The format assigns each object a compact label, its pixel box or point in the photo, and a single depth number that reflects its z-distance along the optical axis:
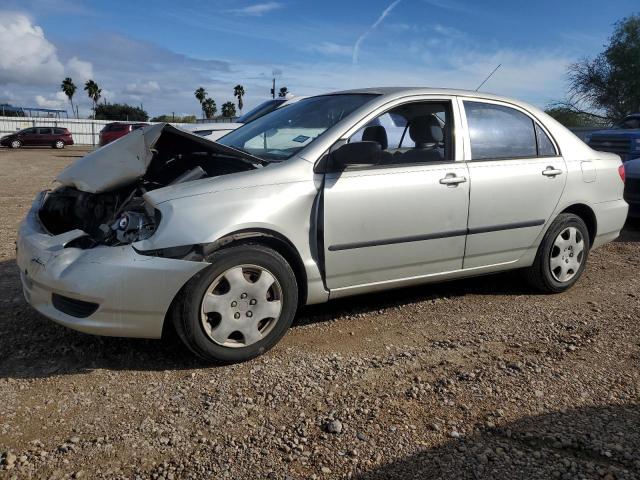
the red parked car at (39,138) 33.25
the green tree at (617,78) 26.86
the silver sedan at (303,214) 3.07
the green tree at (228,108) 79.12
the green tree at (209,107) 80.75
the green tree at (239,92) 78.71
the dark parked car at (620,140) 9.08
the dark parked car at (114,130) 24.20
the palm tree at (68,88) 79.12
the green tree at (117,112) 78.56
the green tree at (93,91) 79.75
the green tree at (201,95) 81.36
